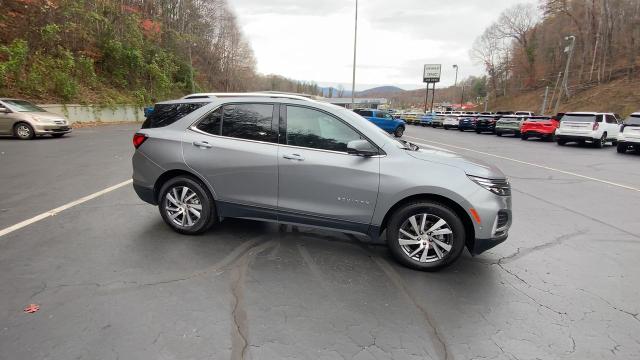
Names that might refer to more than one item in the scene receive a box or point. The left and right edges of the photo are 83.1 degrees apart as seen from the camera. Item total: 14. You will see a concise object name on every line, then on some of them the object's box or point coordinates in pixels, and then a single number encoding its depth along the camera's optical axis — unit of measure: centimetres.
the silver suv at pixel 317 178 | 374
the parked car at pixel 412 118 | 4269
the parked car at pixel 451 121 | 3359
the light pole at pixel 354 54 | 3112
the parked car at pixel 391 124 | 2530
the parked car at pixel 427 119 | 3870
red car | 2152
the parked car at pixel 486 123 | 2803
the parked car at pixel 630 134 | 1504
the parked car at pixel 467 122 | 3072
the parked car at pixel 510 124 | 2470
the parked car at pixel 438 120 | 3699
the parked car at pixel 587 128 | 1786
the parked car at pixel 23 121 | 1328
